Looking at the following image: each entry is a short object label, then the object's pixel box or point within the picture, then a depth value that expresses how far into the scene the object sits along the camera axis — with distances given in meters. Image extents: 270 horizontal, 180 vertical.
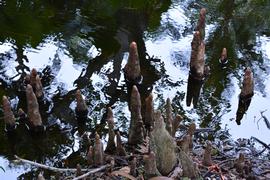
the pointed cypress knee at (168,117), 5.02
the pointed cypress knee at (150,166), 4.28
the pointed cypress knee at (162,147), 4.36
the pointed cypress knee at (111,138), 5.39
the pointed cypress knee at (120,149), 5.23
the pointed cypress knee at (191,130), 4.93
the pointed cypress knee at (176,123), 5.24
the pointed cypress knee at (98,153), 4.92
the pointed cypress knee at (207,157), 4.69
